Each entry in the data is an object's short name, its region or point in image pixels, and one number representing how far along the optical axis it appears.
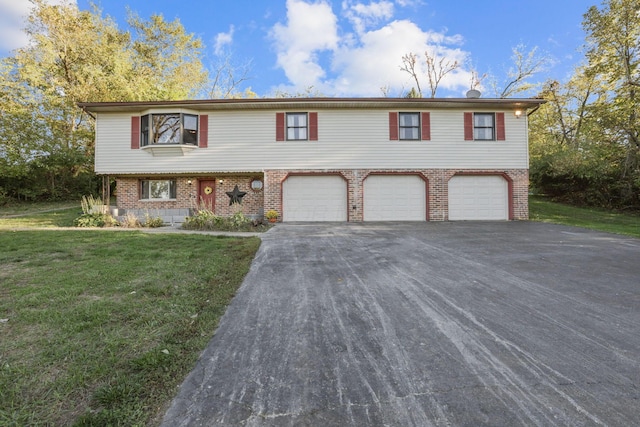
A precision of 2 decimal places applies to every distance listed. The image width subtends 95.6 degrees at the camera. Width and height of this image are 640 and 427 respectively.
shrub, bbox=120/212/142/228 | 10.87
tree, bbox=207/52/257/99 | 22.77
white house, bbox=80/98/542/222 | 12.28
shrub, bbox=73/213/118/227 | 10.77
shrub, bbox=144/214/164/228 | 11.13
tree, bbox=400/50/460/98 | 23.58
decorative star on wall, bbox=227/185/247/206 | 12.98
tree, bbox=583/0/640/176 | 14.07
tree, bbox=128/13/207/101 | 22.14
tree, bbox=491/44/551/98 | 22.12
